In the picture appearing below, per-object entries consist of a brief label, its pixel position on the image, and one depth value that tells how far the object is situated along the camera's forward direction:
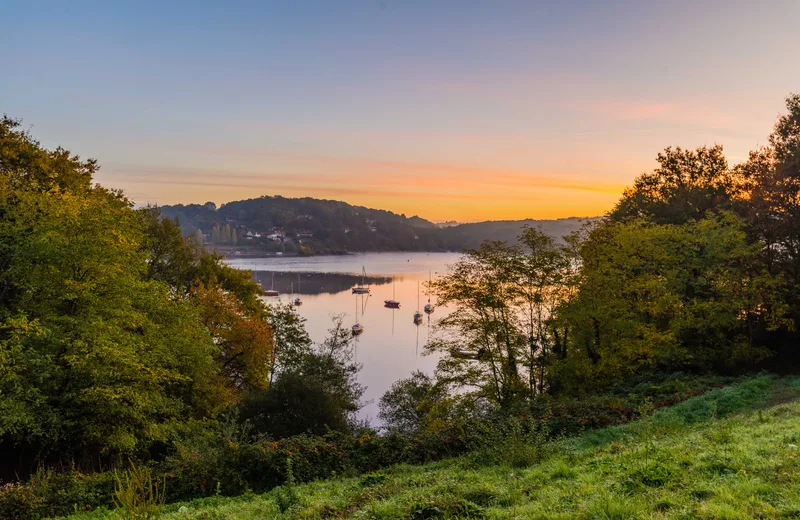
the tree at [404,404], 28.74
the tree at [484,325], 18.91
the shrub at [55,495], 8.12
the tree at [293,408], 17.39
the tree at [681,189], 29.27
